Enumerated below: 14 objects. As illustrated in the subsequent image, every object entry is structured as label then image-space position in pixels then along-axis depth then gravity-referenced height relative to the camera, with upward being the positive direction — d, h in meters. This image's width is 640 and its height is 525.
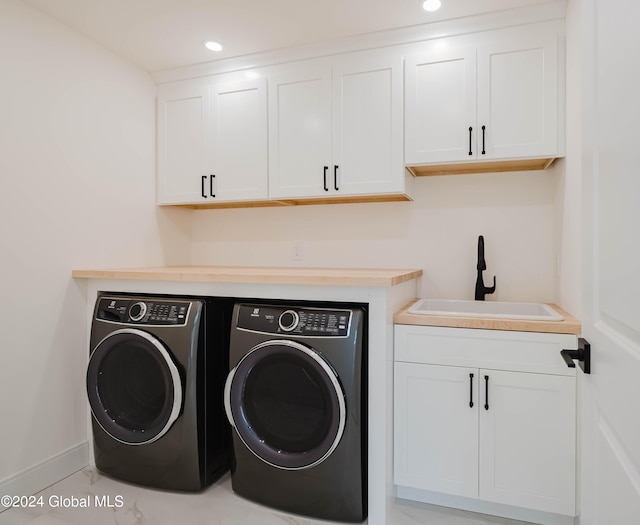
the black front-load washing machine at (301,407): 1.62 -0.65
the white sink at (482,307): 2.14 -0.29
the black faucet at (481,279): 2.26 -0.13
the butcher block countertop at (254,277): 1.65 -0.10
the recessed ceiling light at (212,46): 2.30 +1.22
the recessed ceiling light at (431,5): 1.90 +1.21
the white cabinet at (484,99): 1.94 +0.80
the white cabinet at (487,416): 1.61 -0.68
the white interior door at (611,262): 0.64 -0.01
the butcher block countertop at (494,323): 1.61 -0.28
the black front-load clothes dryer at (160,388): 1.86 -0.64
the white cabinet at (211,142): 2.46 +0.72
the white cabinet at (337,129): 2.19 +0.72
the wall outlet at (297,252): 2.76 +0.02
